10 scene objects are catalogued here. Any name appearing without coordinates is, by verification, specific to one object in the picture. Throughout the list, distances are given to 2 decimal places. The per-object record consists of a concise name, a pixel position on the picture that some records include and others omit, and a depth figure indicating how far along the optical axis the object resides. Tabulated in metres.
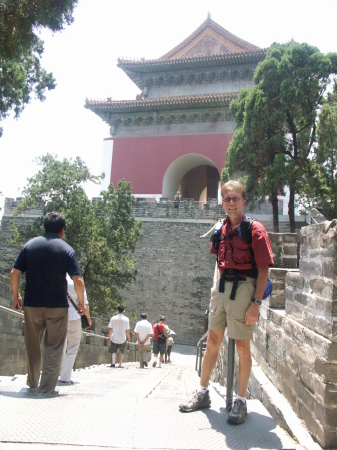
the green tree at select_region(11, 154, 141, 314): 12.84
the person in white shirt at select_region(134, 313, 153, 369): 9.48
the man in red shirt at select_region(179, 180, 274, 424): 2.70
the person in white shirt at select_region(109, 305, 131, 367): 8.50
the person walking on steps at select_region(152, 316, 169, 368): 10.72
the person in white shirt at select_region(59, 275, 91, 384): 4.61
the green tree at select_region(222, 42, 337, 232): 14.27
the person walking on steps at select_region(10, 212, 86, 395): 3.40
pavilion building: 20.72
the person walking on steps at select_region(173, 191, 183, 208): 19.14
